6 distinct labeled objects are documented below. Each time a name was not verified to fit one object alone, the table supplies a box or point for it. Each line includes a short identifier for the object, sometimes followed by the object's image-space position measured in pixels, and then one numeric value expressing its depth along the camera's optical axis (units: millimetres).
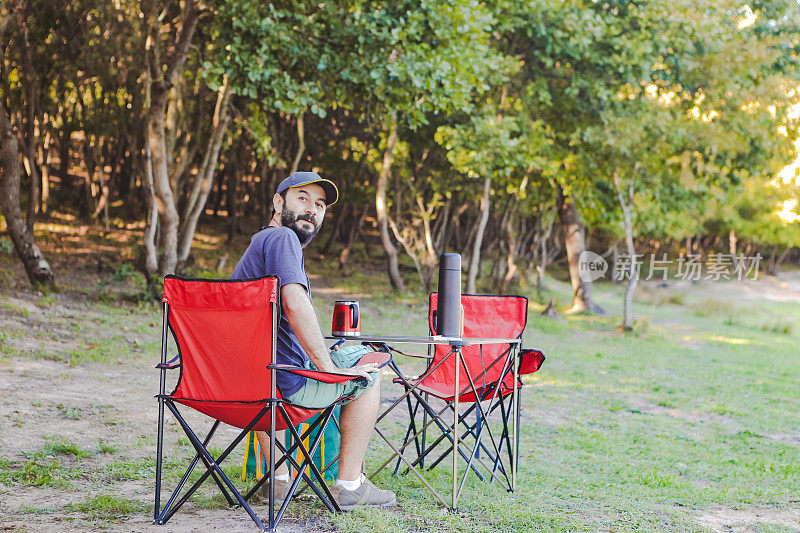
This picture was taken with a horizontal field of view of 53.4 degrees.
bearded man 3441
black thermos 4000
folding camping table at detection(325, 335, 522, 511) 3719
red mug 4004
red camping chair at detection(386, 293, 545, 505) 4406
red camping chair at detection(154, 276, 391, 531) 3287
